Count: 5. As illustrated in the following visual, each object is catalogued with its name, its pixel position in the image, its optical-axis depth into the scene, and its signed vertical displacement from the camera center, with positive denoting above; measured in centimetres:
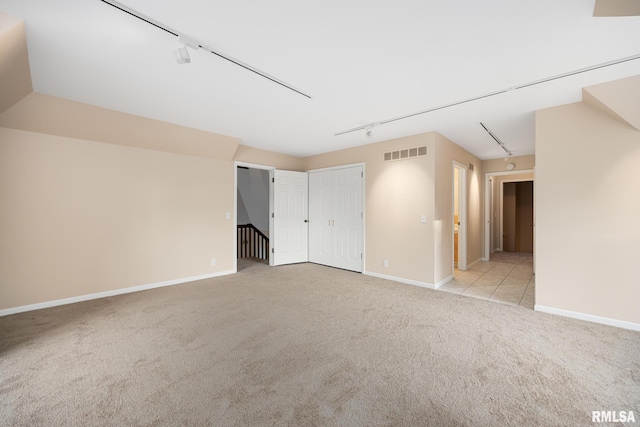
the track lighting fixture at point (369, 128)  395 +135
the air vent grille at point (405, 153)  430 +104
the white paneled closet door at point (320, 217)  580 -12
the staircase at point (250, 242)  716 -86
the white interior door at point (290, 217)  582 -12
